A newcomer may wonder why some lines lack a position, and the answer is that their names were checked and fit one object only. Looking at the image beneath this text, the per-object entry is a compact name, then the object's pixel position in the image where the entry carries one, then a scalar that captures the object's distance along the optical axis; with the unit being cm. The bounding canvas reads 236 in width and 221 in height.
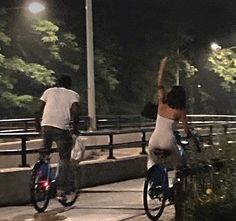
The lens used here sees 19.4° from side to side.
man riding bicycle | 948
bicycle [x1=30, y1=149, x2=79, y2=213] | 924
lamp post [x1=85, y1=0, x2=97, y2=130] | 2225
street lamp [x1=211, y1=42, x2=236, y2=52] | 5324
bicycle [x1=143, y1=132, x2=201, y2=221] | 877
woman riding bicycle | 879
